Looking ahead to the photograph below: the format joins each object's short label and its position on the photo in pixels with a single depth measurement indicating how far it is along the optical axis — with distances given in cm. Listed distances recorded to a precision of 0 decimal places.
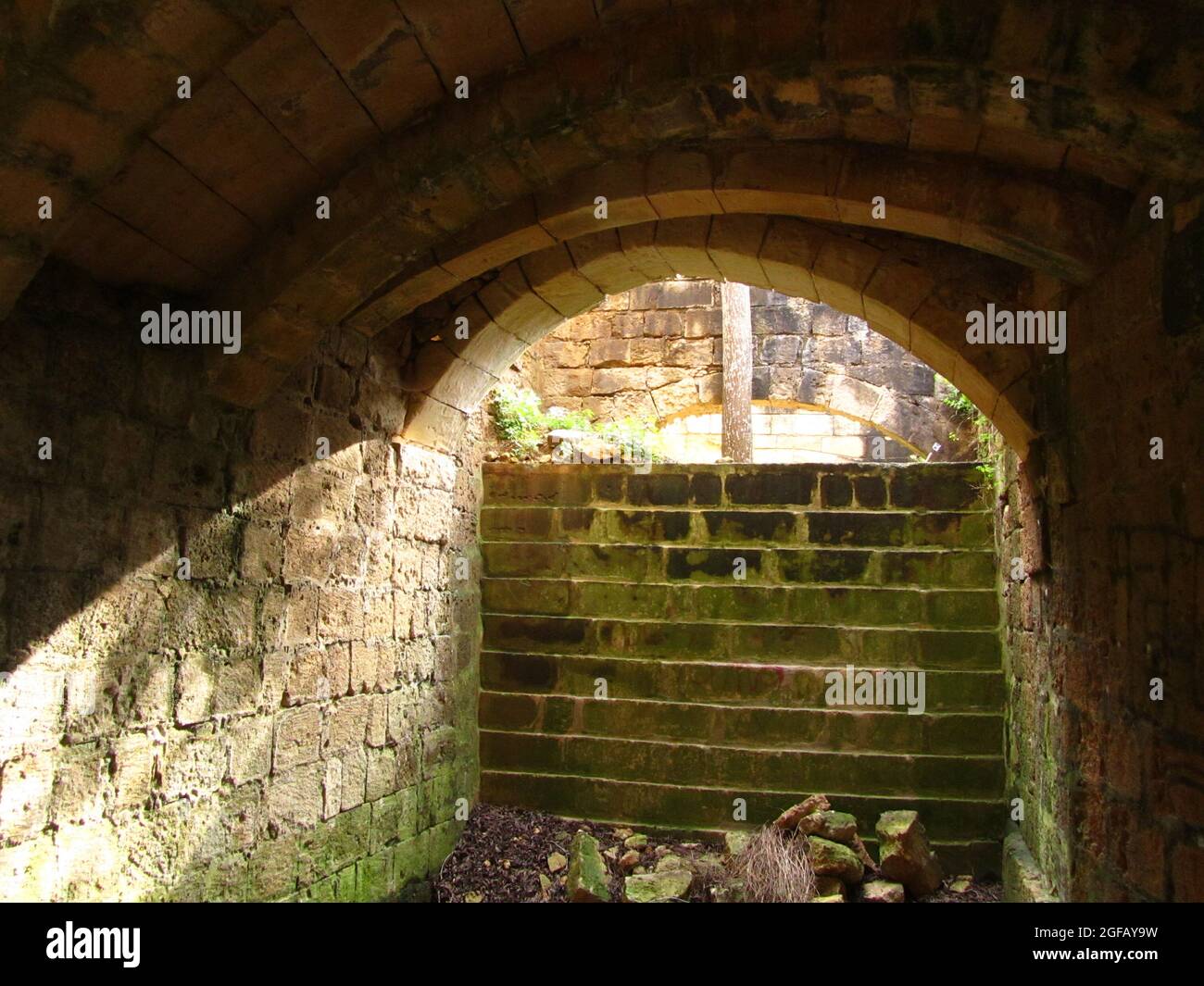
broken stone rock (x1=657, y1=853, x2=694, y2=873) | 387
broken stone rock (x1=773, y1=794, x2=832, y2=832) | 393
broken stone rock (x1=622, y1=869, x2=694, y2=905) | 363
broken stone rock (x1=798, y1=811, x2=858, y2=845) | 375
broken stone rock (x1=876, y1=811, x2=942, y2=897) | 359
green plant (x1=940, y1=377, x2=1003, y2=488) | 410
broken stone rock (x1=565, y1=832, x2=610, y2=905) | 358
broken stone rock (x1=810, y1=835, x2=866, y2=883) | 359
